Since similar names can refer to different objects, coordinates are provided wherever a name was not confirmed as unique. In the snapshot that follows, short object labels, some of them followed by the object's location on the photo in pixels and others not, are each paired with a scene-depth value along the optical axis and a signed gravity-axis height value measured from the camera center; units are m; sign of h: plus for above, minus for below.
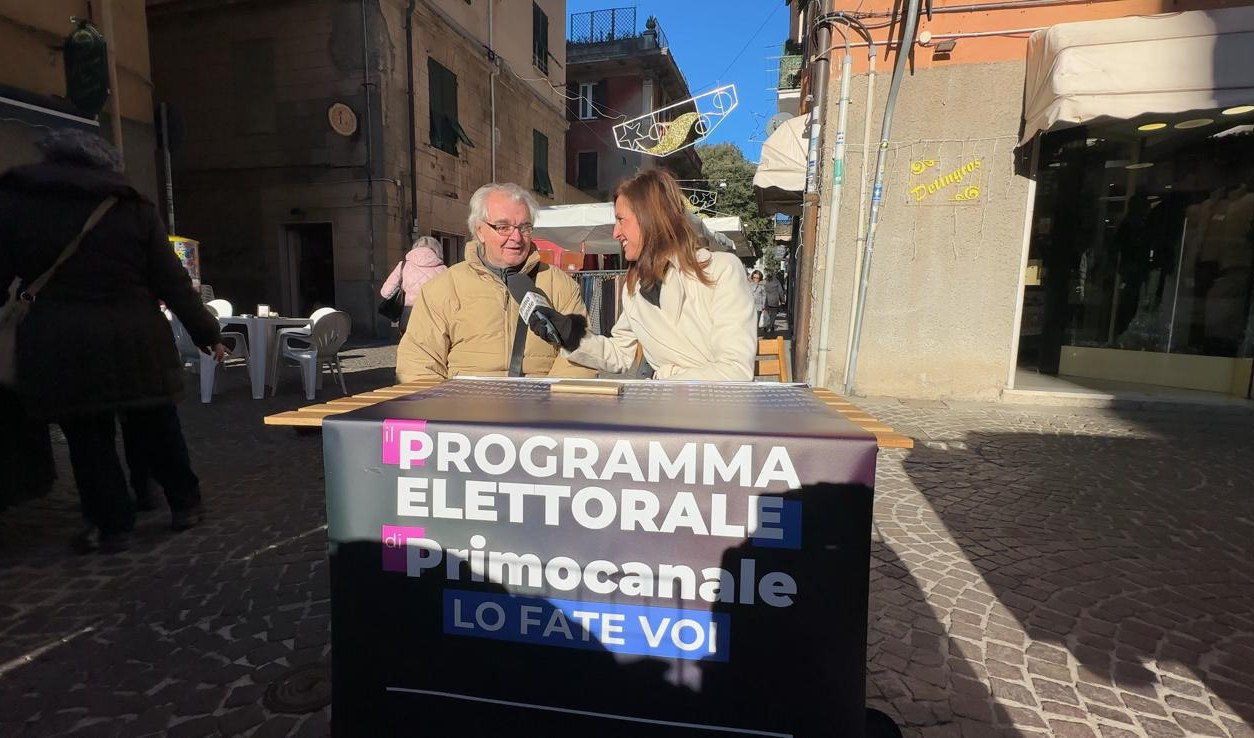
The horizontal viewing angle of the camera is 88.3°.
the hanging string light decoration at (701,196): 24.90 +4.19
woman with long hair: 2.18 +0.02
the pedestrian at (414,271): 6.80 +0.22
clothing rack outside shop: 8.93 -0.03
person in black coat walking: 2.67 -0.14
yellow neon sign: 6.45 +1.21
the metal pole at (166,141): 9.20 +2.10
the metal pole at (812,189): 6.76 +1.19
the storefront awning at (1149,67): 4.96 +1.91
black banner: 1.30 -0.57
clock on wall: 12.58 +3.34
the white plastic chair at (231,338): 6.70 -0.53
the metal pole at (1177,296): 7.43 +0.17
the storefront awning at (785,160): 7.84 +1.72
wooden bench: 1.27 -0.27
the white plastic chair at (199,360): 6.11 -0.71
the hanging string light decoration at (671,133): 9.59 +2.66
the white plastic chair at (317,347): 6.43 -0.59
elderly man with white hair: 2.55 -0.06
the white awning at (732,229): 11.70 +1.39
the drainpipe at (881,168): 6.01 +1.36
